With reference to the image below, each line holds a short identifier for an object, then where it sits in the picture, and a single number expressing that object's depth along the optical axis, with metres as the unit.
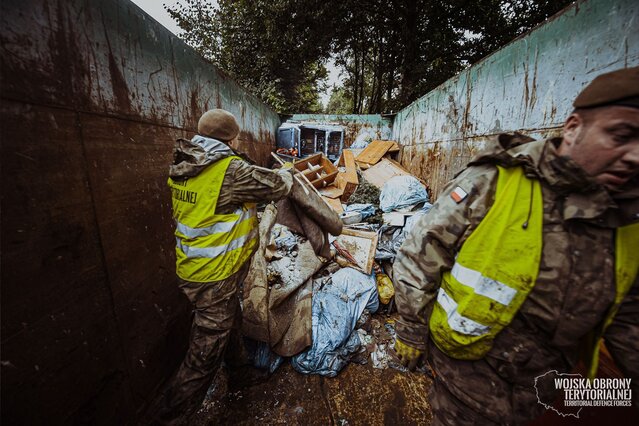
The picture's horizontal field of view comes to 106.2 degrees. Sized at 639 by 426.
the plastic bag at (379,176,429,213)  4.20
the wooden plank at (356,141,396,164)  6.57
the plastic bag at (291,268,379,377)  2.15
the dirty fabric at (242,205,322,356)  2.18
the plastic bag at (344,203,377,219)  4.23
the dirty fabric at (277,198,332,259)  2.17
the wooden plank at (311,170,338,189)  5.01
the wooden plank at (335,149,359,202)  5.06
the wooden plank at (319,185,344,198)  4.94
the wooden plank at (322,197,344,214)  4.46
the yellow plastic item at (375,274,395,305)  2.84
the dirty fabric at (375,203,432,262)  3.21
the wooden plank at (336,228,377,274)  3.06
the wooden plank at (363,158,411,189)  5.62
